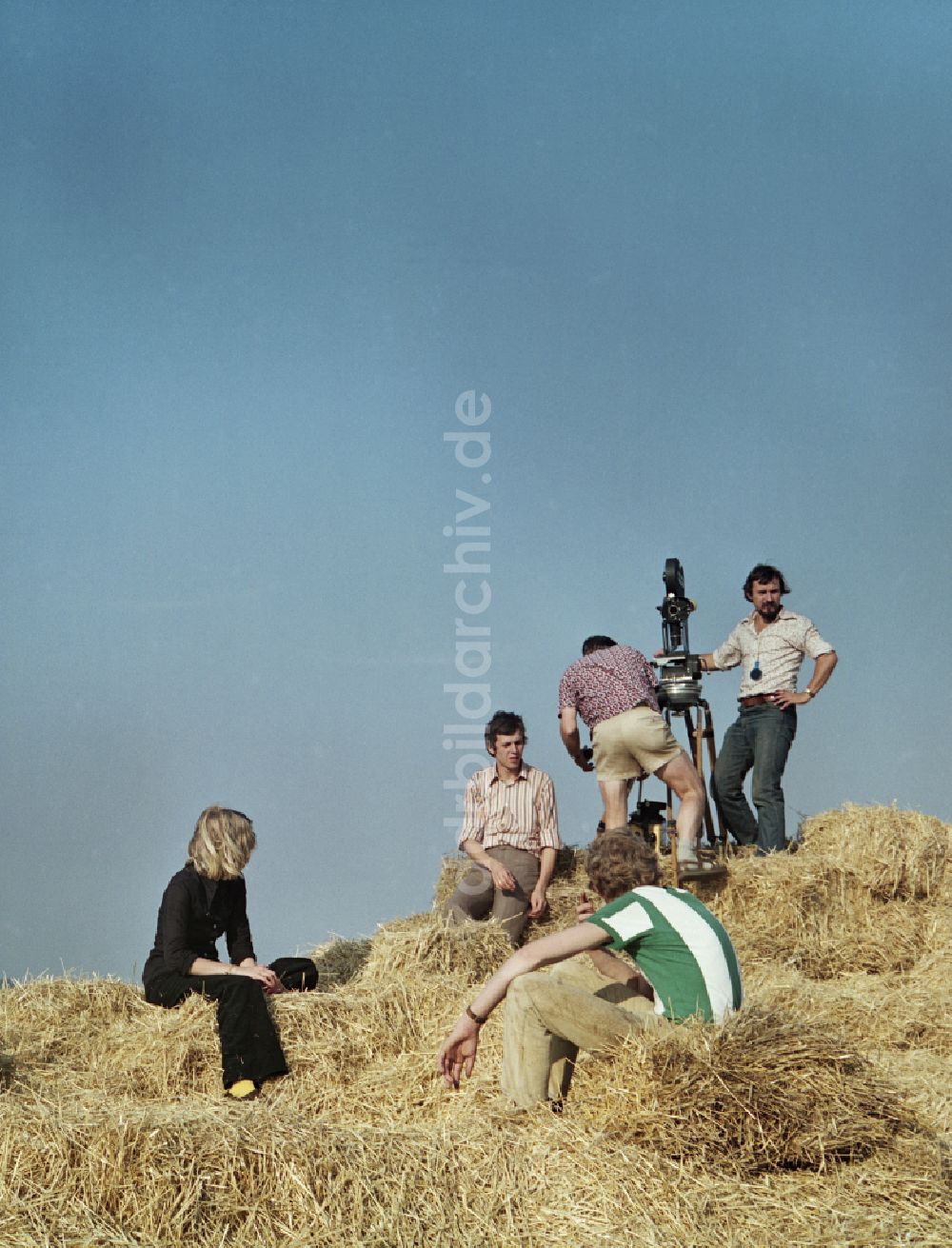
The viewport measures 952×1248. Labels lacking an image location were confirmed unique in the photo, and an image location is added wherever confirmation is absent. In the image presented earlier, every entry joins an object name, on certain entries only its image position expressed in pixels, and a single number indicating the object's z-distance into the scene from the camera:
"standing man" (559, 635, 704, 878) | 7.49
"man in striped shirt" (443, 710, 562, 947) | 7.15
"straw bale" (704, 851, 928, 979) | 7.14
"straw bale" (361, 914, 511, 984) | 6.14
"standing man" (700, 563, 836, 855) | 8.21
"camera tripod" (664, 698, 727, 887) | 8.07
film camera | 8.16
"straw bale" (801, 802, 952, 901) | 7.49
